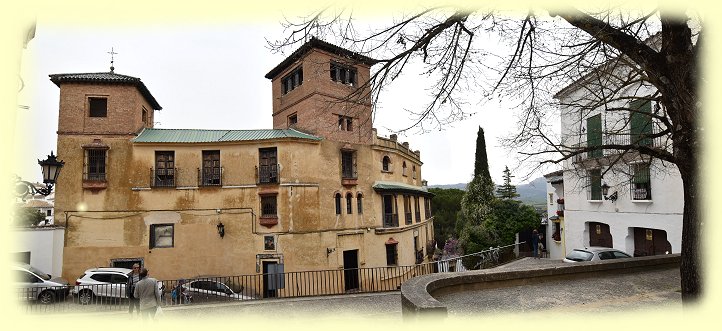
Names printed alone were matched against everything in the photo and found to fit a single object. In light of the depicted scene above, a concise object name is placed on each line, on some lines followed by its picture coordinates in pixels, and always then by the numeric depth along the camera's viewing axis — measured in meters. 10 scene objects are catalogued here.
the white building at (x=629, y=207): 14.31
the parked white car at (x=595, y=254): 13.75
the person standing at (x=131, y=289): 8.32
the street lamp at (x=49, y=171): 8.07
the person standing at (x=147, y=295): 7.62
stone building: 19.89
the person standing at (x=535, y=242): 25.60
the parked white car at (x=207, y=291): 17.11
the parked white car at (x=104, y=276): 15.29
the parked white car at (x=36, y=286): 12.95
